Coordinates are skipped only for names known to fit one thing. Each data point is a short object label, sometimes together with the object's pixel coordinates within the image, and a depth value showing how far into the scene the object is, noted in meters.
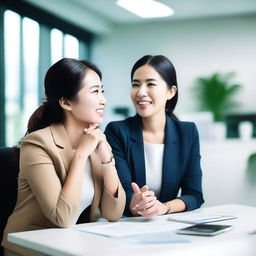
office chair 1.95
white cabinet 5.74
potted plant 7.98
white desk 1.25
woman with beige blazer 1.70
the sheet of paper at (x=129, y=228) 1.48
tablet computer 1.45
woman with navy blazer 2.29
